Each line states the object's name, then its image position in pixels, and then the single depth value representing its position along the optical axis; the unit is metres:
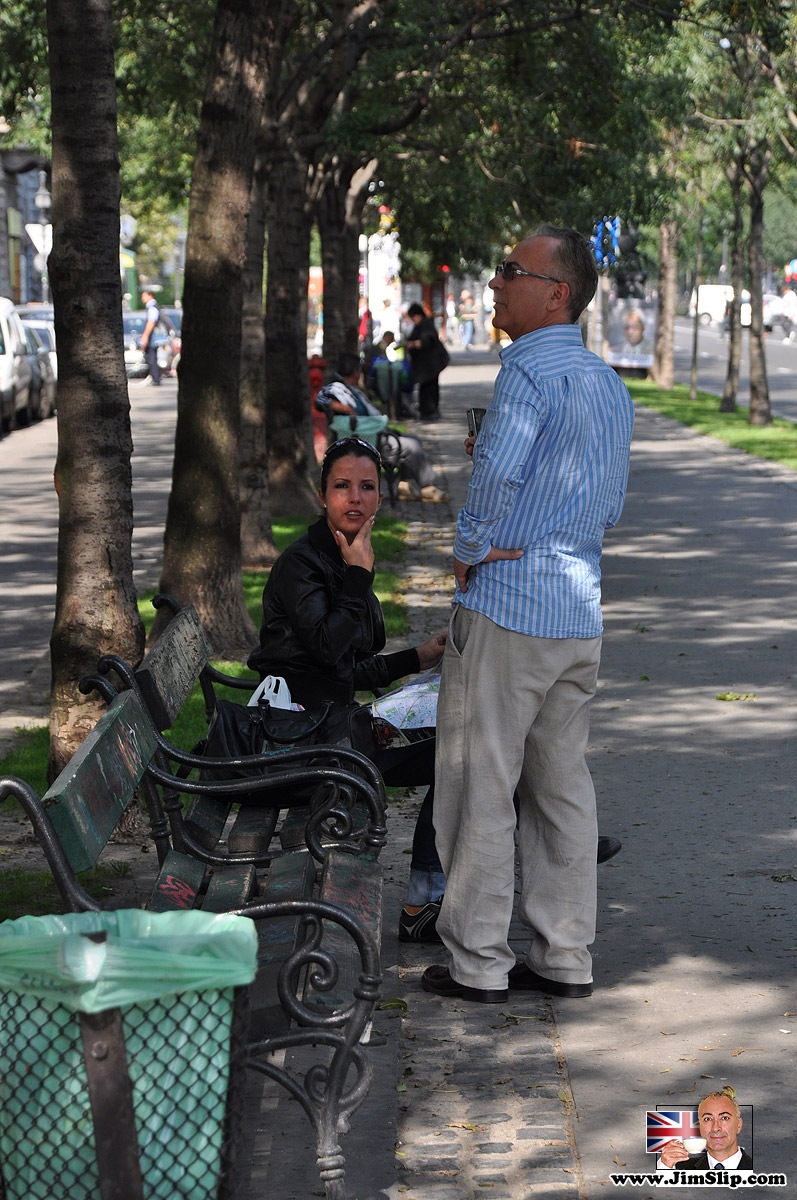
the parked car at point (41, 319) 37.50
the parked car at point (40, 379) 33.25
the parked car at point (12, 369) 30.17
